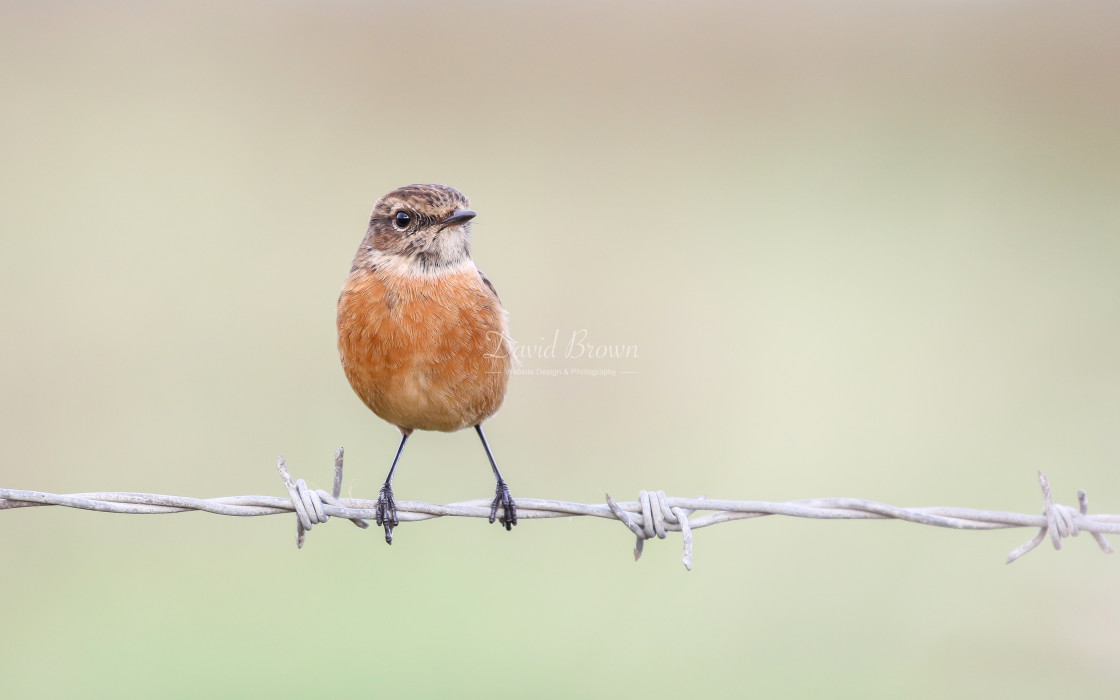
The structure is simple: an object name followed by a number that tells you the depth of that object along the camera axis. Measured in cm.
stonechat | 729
